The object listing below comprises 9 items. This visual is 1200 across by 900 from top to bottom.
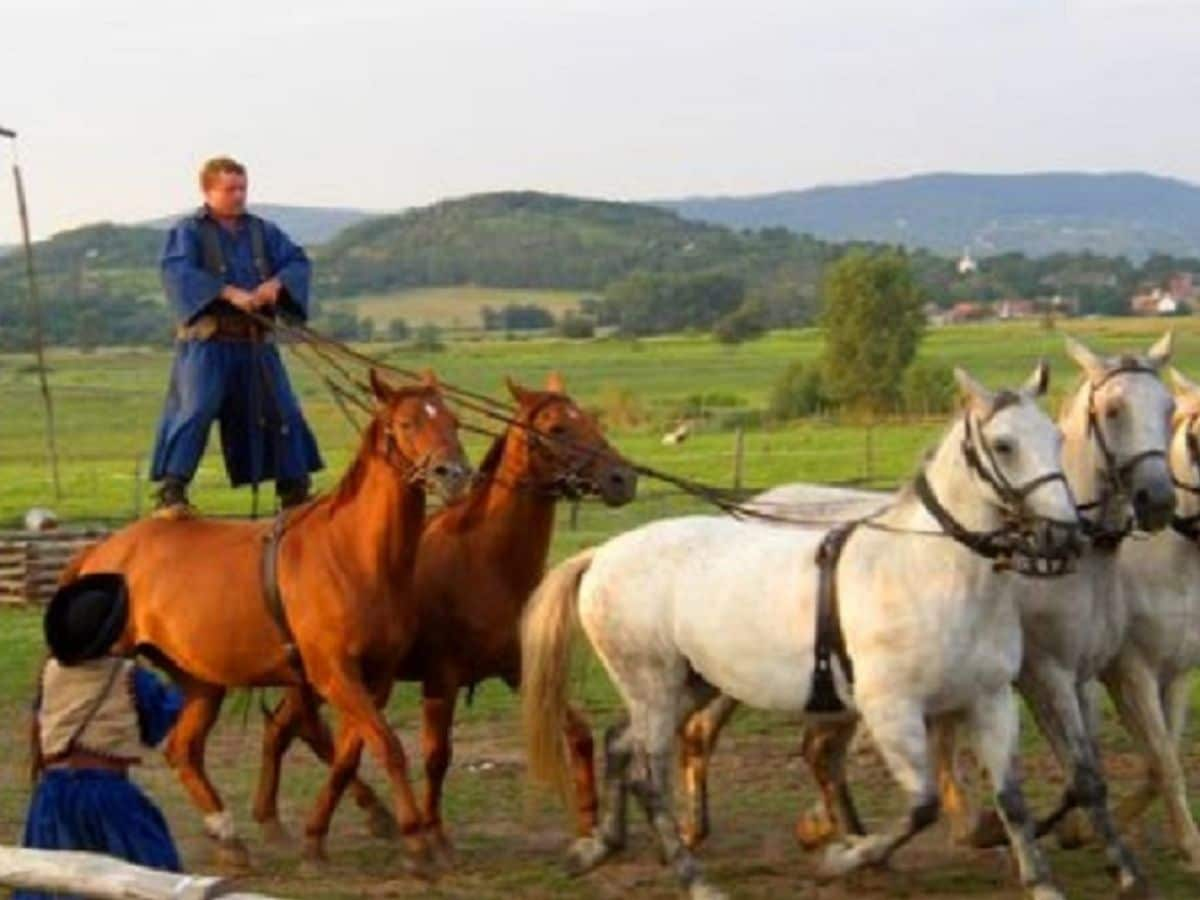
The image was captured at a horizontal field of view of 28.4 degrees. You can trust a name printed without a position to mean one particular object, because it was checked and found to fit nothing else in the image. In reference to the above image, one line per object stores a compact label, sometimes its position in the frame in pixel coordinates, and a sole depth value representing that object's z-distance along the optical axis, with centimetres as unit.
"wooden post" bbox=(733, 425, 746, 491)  3750
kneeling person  734
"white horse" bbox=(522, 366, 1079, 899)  875
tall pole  1583
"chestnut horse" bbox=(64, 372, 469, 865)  1023
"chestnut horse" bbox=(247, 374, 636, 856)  1081
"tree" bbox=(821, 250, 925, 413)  7256
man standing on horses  1159
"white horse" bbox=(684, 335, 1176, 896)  931
